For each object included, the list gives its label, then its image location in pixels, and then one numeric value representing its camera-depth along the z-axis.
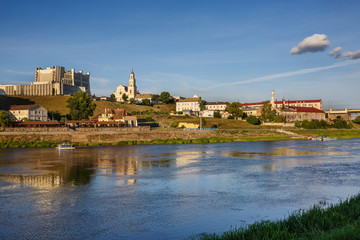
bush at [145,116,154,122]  125.28
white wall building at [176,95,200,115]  180.09
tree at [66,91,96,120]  111.19
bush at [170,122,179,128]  110.75
